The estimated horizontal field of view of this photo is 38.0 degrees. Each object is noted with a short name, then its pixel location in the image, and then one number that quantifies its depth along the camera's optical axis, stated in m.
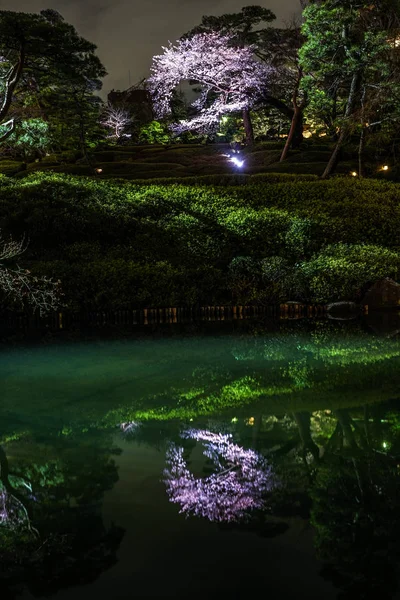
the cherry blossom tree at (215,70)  24.16
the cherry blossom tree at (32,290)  11.92
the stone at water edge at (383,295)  13.59
